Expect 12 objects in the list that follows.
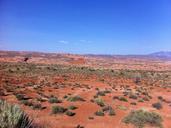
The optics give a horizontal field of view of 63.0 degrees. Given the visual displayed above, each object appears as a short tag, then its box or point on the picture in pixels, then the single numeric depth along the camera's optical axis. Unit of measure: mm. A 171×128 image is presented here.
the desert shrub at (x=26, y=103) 8472
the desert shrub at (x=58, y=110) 7672
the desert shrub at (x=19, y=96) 9544
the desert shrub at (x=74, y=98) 9857
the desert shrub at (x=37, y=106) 8083
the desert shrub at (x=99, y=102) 9095
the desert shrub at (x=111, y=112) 7781
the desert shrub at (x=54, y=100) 9359
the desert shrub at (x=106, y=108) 8248
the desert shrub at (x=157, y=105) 9493
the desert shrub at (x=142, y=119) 6900
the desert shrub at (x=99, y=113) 7652
